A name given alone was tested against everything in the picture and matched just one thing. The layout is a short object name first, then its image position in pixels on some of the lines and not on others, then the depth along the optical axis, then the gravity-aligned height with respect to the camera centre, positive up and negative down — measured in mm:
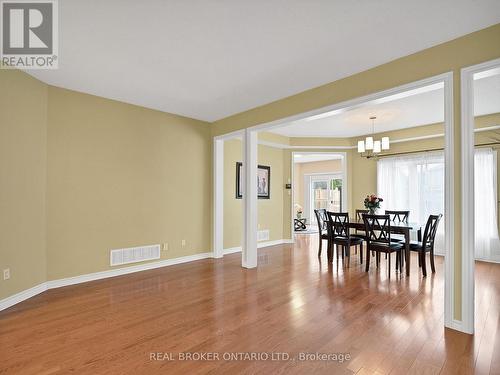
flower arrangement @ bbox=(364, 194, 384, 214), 5172 -250
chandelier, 5277 +872
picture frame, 6988 +212
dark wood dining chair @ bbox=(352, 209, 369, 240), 5898 -532
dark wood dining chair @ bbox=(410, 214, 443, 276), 4258 -862
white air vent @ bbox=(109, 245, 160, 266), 4343 -1065
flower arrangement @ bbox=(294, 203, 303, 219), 10705 -817
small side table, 10250 -1288
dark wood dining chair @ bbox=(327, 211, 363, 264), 4910 -791
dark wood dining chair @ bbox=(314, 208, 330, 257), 5242 -857
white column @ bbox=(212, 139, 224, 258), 5621 -121
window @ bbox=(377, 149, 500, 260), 5305 -3
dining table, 4184 -659
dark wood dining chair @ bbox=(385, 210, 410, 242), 5248 -495
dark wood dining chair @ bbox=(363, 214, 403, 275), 4289 -815
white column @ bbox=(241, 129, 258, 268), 4828 -193
